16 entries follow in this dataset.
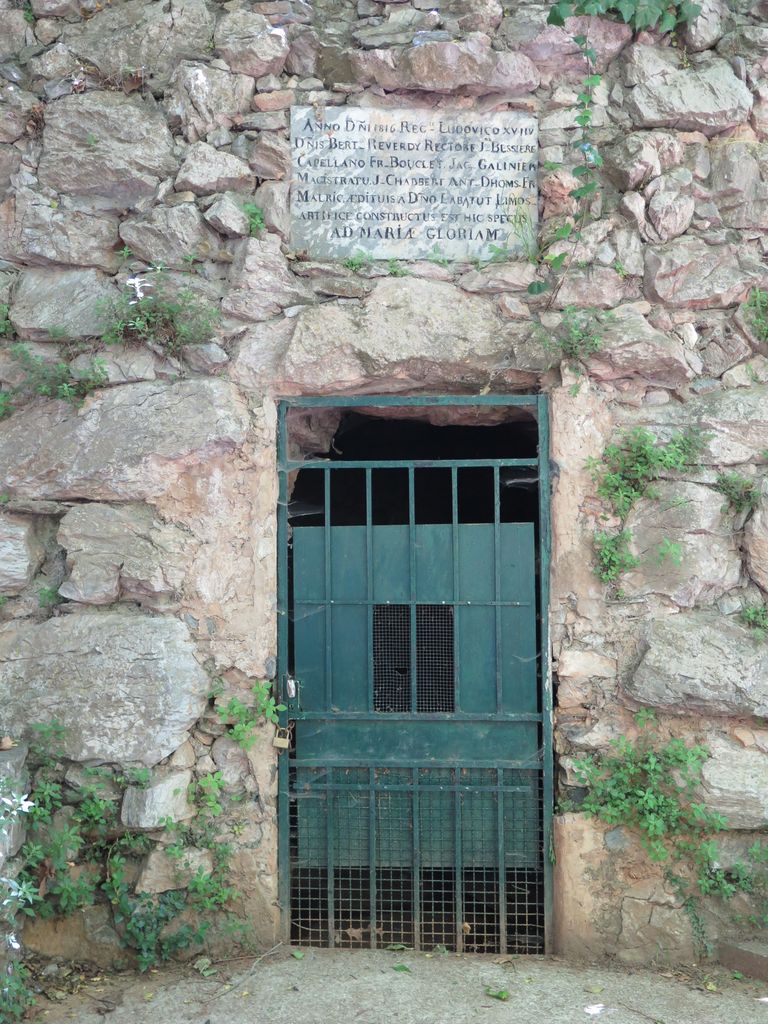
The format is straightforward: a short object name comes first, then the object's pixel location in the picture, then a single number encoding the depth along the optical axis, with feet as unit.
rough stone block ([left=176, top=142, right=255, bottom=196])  12.57
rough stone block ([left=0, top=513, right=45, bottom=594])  12.32
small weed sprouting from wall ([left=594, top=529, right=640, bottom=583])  12.19
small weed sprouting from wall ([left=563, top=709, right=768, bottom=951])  11.82
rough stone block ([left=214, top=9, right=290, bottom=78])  12.55
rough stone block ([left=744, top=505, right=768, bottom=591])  12.09
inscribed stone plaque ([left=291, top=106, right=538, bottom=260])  12.78
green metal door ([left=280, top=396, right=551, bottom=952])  12.59
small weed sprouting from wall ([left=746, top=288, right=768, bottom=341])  12.47
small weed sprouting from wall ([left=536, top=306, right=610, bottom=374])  12.26
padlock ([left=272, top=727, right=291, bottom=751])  12.41
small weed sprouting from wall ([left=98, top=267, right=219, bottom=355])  12.30
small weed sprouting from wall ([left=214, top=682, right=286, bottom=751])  12.20
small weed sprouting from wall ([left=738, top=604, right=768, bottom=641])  12.05
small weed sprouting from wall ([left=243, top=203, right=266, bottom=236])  12.57
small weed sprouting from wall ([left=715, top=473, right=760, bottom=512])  12.18
